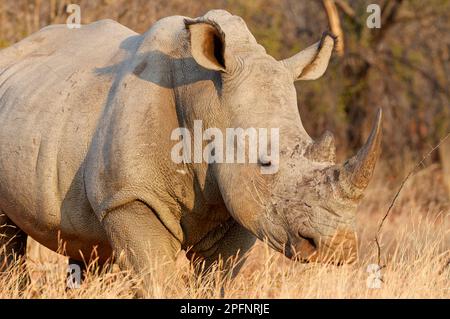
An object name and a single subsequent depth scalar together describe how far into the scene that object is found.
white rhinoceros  9.87
